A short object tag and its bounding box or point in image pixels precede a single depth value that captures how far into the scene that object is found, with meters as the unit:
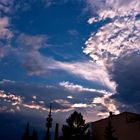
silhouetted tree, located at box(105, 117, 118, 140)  49.03
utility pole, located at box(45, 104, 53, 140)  56.47
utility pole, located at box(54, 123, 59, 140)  69.75
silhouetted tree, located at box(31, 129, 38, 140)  90.06
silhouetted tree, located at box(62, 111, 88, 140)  66.75
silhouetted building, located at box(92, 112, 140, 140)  52.41
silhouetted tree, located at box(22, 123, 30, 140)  87.03
